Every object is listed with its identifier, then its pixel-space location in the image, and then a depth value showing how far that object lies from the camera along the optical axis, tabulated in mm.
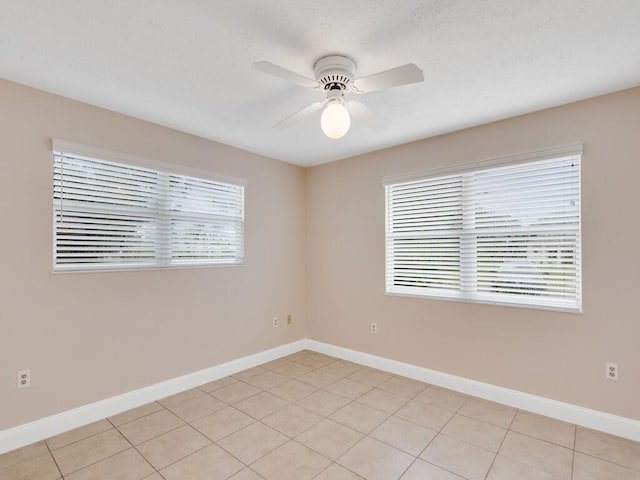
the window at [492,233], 2617
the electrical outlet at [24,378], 2268
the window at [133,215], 2500
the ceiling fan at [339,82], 1698
